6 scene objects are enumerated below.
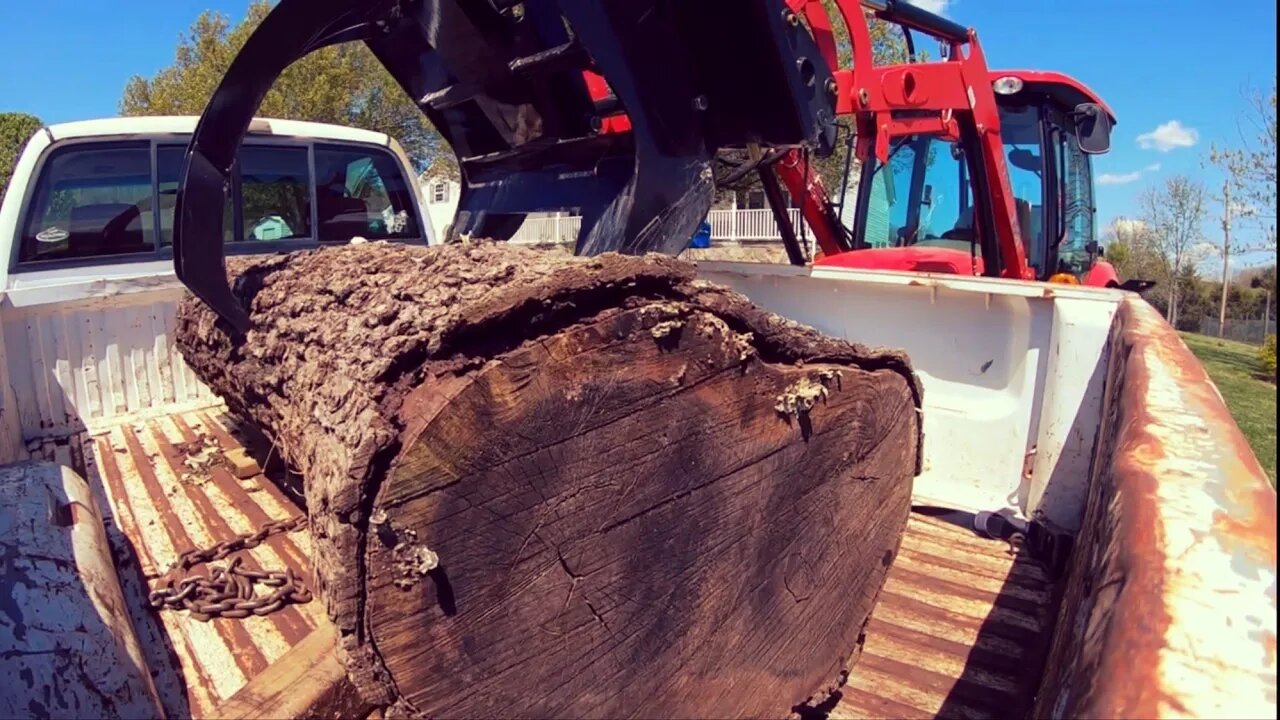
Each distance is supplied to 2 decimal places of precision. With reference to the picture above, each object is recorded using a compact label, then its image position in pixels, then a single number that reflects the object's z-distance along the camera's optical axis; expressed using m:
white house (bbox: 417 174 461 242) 24.73
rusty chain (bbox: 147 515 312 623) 2.40
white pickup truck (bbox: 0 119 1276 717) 0.98
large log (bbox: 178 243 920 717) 1.47
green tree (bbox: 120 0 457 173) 20.48
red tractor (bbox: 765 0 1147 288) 4.44
